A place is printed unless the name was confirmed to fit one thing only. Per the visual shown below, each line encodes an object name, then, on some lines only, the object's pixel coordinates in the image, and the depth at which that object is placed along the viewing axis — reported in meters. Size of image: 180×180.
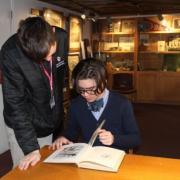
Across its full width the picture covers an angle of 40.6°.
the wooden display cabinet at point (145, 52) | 5.53
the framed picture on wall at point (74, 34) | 4.75
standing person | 1.22
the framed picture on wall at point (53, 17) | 4.03
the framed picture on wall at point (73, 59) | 4.80
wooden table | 1.10
